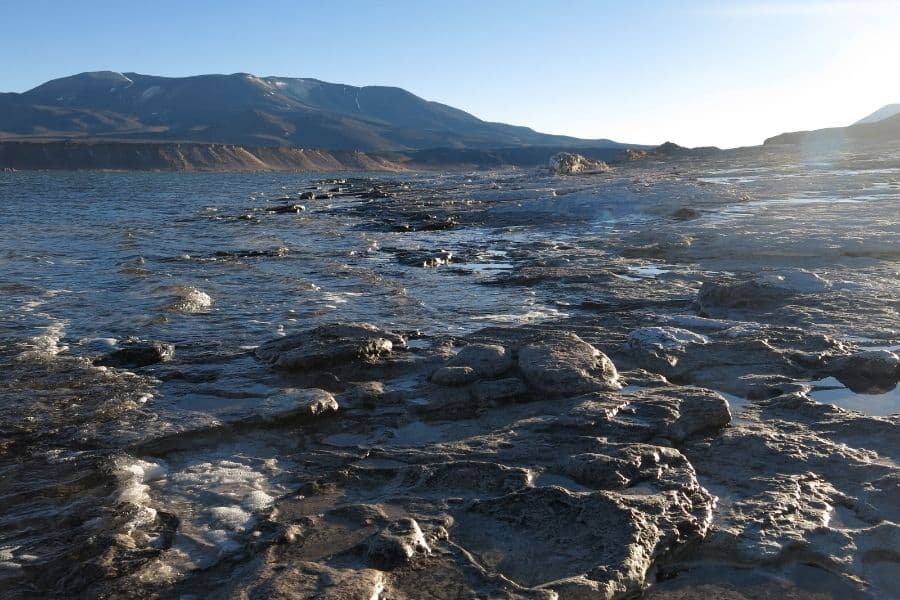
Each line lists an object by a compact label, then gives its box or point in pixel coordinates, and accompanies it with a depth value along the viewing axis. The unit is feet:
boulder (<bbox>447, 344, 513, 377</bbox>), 19.12
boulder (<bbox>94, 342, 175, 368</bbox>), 21.70
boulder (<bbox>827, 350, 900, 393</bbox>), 18.08
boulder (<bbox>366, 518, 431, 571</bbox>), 10.30
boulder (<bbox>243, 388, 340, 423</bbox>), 16.81
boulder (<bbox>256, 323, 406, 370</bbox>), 20.80
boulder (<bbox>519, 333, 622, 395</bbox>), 17.85
